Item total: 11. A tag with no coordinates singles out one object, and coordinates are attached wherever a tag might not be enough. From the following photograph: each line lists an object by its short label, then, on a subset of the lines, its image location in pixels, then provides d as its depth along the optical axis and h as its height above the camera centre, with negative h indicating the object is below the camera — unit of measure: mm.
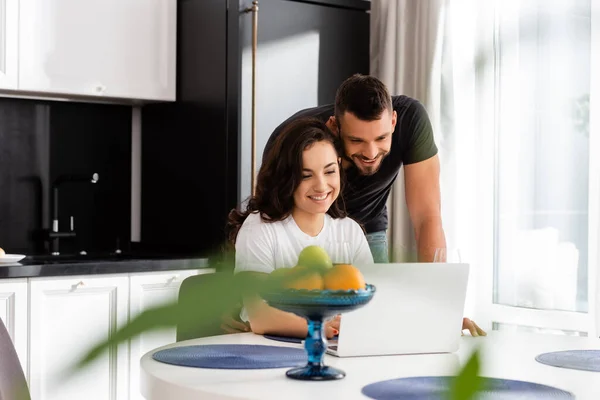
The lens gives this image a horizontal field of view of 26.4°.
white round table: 2801 -358
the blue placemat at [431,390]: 2752 -349
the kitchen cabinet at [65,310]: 4907 -523
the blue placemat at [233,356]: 3058 -360
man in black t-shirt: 3906 +146
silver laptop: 2960 -268
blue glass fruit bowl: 2698 -211
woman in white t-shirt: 3870 -24
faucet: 5735 -54
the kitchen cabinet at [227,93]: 5531 +514
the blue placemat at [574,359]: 3128 -370
